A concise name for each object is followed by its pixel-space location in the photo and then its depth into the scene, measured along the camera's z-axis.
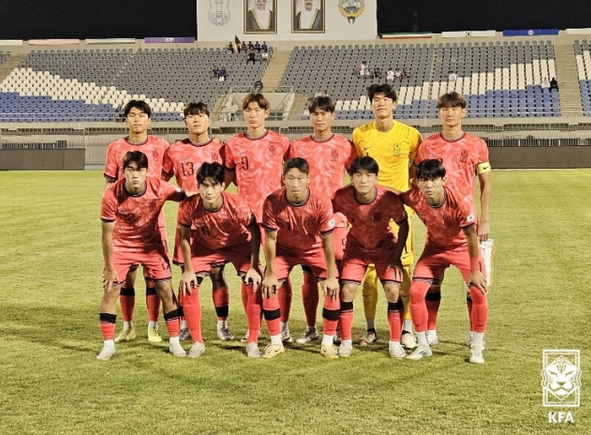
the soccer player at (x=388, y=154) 6.78
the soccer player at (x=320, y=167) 6.74
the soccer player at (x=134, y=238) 6.17
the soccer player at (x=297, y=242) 6.09
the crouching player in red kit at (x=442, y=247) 5.86
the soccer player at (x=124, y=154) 6.82
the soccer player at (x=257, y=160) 6.77
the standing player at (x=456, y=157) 6.46
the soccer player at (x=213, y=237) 6.25
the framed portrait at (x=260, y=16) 49.00
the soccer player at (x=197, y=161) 6.85
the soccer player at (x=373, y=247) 6.20
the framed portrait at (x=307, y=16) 48.66
